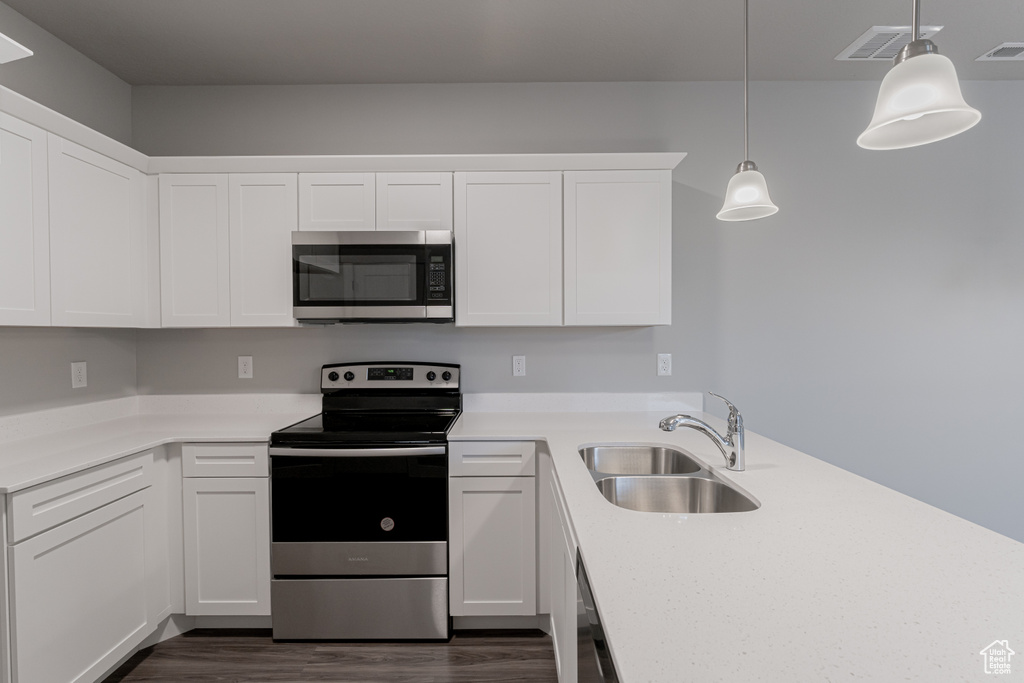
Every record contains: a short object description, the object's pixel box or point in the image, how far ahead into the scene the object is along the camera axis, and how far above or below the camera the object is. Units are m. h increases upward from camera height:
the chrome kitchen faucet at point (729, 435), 1.55 -0.31
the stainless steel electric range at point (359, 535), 2.10 -0.82
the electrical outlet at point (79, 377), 2.28 -0.17
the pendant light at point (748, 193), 1.53 +0.44
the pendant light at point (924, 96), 0.90 +0.44
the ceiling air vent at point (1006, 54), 2.33 +1.34
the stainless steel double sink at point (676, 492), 1.50 -0.48
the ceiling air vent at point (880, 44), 2.13 +1.31
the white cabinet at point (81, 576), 1.51 -0.80
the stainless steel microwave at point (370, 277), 2.31 +0.28
